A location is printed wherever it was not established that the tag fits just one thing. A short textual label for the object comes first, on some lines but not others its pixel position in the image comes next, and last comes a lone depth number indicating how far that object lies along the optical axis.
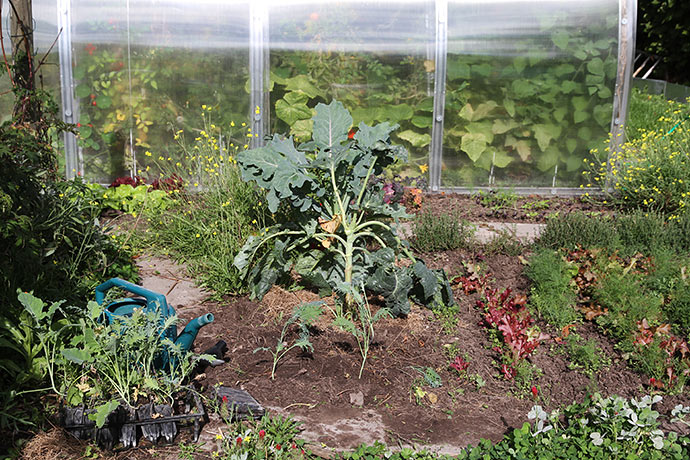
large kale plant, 4.25
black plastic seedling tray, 2.85
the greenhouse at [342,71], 7.50
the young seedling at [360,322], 3.60
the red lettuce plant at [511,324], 3.76
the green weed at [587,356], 3.90
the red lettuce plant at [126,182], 7.09
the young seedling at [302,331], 3.56
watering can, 3.26
